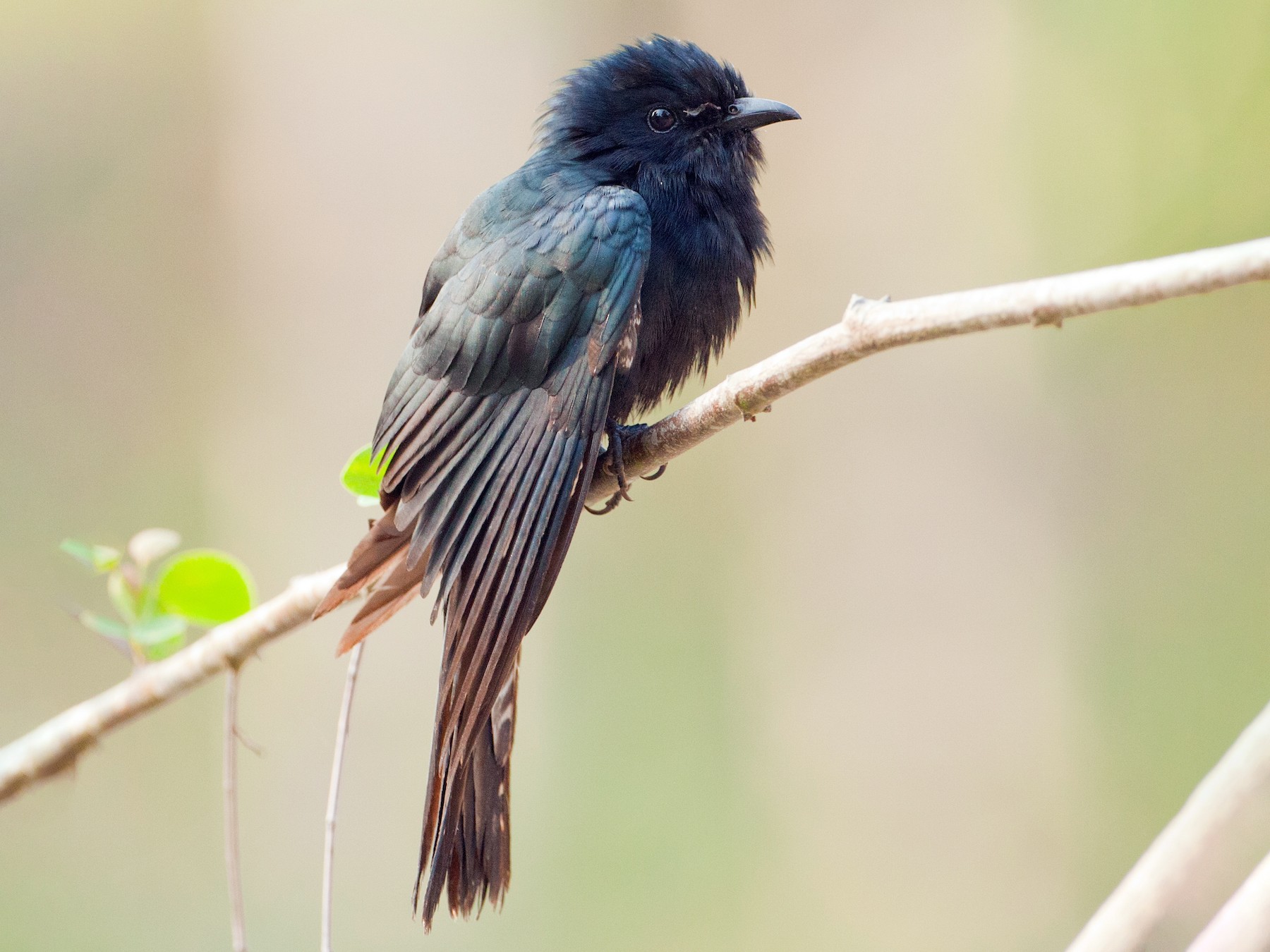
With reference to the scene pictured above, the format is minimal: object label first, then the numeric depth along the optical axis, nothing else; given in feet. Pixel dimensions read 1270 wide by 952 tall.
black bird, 13.21
